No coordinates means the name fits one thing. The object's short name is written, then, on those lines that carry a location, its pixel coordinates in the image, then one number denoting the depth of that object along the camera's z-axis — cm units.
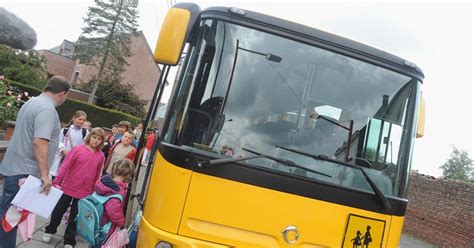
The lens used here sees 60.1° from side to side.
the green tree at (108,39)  4509
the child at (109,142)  706
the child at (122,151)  605
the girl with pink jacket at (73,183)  481
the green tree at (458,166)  4198
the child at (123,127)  684
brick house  4850
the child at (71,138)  612
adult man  342
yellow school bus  286
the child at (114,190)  392
